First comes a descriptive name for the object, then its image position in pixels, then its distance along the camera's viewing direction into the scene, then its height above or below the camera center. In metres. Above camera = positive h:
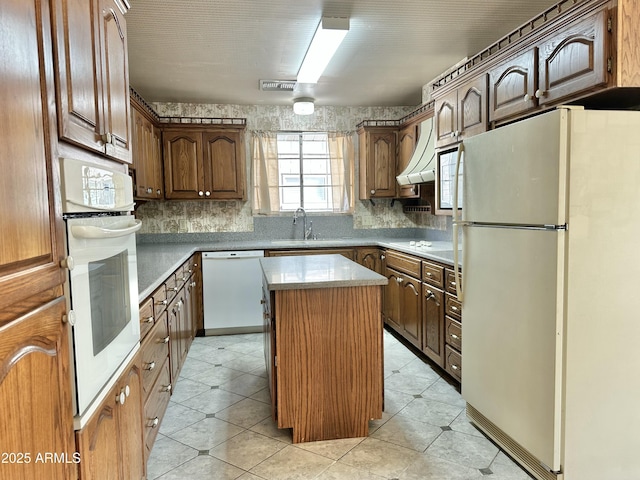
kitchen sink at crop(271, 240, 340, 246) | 4.62 -0.39
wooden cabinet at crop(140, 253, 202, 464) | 2.09 -0.85
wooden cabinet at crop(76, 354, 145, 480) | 1.15 -0.72
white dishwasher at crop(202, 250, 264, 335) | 4.37 -0.86
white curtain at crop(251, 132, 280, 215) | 5.02 +0.47
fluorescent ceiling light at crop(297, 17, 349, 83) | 2.75 +1.20
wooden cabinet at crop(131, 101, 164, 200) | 3.48 +0.52
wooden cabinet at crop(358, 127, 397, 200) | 4.82 +0.53
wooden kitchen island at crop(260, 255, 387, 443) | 2.29 -0.83
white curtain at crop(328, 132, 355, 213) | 5.16 +0.48
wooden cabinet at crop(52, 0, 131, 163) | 1.08 +0.43
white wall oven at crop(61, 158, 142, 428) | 1.08 -0.19
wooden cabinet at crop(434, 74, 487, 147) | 2.83 +0.70
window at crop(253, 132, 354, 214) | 5.11 +0.44
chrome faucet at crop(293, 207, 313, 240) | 5.14 -0.21
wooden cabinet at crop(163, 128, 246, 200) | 4.50 +0.52
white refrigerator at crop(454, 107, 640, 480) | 1.76 -0.39
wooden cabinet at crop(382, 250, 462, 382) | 2.95 -0.85
